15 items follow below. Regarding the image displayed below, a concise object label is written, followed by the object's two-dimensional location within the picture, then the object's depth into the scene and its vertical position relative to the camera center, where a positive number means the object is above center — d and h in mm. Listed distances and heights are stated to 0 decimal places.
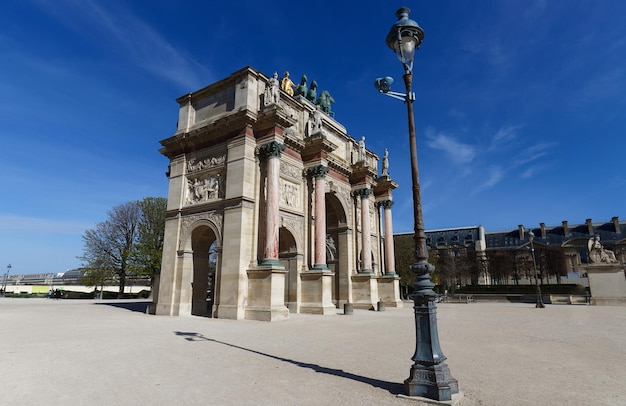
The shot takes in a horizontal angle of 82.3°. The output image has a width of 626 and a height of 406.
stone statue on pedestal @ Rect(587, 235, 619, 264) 29484 +1873
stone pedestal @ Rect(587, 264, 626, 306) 28938 -598
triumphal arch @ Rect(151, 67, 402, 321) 18406 +3931
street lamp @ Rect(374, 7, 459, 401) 5336 -177
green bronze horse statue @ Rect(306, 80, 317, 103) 28656 +14414
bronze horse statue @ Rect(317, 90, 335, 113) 29578 +14389
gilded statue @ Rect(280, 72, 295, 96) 27125 +14508
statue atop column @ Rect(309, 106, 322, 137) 24062 +10614
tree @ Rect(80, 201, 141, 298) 39656 +3610
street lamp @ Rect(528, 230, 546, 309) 27359 -1982
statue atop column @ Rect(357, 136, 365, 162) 30609 +10905
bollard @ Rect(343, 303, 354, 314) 21105 -1834
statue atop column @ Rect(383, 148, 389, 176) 32531 +10163
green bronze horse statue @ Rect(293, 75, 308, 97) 27891 +14352
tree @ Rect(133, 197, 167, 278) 38219 +4468
